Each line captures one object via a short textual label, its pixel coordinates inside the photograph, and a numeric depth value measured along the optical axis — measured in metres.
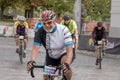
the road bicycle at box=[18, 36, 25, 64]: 10.72
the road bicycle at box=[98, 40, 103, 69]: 10.46
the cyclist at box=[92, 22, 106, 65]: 10.44
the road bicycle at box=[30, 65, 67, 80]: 4.30
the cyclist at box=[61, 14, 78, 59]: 7.96
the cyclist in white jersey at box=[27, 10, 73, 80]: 4.29
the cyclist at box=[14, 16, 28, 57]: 10.63
